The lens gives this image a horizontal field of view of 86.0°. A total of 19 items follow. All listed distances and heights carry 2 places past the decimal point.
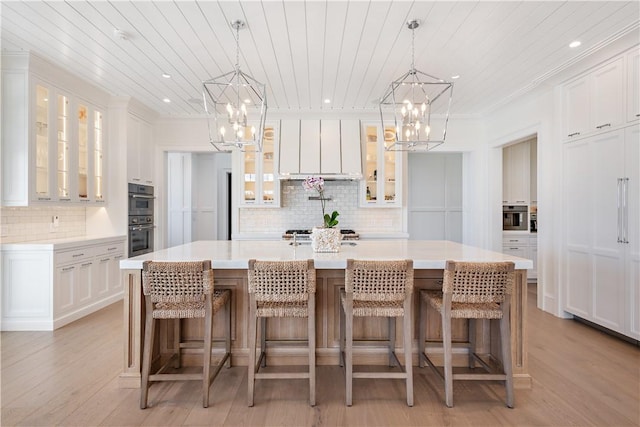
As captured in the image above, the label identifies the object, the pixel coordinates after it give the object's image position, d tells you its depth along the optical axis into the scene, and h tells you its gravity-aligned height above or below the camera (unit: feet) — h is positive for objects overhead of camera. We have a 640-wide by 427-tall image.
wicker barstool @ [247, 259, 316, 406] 7.08 -1.72
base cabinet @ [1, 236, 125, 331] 11.68 -2.56
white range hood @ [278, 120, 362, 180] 17.26 +3.19
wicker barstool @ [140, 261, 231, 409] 7.02 -1.82
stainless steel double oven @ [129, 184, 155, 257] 16.47 -0.35
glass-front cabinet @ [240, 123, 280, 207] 18.28 +1.97
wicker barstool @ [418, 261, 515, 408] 7.07 -1.83
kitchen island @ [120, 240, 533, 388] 8.15 -2.89
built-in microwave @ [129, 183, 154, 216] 16.53 +0.64
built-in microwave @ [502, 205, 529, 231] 18.97 -0.37
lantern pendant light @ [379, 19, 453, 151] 9.90 +5.22
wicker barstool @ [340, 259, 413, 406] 7.07 -1.72
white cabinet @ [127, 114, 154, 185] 16.52 +3.08
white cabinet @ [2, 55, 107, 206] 11.55 +2.63
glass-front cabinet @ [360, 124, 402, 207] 18.30 +2.07
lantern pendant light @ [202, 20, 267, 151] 9.33 +5.18
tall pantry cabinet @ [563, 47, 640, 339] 10.44 -0.44
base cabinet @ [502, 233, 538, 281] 18.72 -1.79
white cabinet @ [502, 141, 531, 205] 19.30 +1.99
